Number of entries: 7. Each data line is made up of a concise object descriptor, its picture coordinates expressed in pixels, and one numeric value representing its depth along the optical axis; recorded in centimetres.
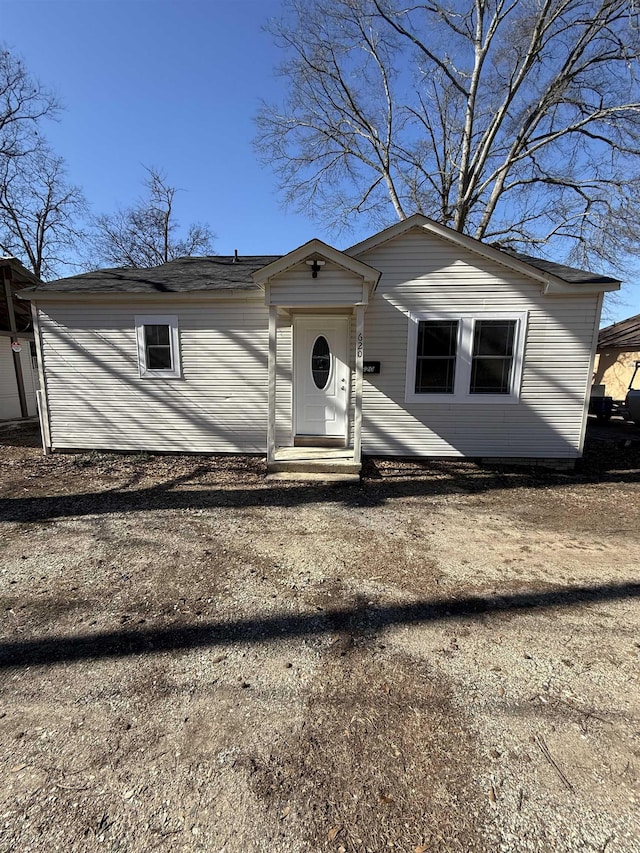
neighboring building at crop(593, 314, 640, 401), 1661
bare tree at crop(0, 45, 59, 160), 1819
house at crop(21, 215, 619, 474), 680
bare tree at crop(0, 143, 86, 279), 2089
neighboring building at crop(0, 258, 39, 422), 1099
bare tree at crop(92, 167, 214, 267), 2538
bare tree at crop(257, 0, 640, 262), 1356
